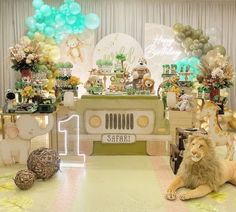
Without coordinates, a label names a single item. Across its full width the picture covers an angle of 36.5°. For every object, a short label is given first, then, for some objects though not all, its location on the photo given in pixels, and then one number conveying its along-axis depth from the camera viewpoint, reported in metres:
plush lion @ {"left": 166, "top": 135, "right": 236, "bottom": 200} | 3.03
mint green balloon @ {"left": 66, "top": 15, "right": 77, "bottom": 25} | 6.76
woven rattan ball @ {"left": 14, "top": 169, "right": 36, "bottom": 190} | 3.12
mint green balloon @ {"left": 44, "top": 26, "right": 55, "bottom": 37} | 6.78
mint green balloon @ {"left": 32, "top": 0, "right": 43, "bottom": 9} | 6.75
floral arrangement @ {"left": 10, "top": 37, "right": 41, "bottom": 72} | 5.20
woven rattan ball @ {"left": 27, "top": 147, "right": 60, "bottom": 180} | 3.38
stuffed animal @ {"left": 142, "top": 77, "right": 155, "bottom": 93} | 4.90
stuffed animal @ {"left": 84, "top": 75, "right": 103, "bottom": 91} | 4.87
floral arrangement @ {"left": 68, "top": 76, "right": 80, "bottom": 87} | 4.86
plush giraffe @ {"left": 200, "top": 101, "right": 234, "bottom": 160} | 4.09
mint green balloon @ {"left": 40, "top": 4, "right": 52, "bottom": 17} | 6.71
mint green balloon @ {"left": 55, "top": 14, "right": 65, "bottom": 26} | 6.74
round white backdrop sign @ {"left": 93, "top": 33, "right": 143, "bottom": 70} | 7.32
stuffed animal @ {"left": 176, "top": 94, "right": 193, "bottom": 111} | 4.49
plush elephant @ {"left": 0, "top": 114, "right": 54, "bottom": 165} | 3.96
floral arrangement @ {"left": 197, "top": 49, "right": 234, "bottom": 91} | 4.76
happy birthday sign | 7.38
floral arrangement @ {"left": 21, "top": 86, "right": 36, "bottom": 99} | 4.29
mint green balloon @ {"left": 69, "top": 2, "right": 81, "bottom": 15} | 6.68
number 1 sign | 4.01
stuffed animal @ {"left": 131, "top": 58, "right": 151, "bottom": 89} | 5.00
